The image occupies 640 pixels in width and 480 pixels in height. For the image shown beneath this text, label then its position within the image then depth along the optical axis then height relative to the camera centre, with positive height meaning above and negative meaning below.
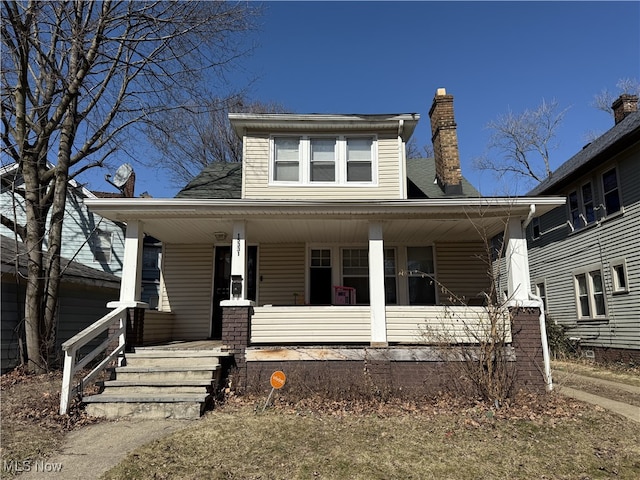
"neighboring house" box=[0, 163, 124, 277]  15.36 +2.89
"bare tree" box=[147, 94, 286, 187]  24.39 +9.63
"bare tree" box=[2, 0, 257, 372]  8.82 +4.84
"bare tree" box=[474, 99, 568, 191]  27.95 +10.59
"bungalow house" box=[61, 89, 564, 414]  7.33 +1.32
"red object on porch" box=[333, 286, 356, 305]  9.92 +0.48
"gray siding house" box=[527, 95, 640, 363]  11.38 +2.08
